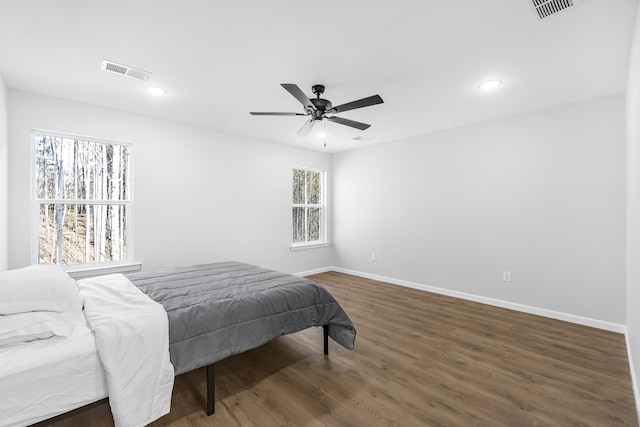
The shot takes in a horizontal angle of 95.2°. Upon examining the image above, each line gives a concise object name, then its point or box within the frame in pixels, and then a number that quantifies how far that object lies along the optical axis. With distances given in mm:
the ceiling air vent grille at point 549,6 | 1797
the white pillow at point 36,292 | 1574
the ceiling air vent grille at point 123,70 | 2533
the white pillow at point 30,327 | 1428
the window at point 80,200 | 3268
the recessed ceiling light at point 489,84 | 2879
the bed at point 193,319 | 1424
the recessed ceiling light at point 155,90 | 3014
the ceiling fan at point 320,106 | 2492
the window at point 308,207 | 5816
